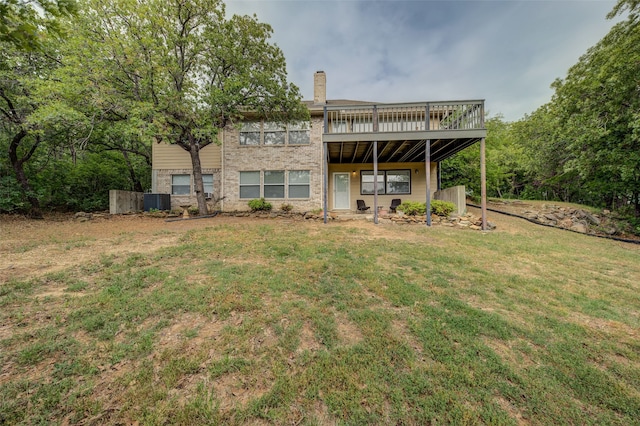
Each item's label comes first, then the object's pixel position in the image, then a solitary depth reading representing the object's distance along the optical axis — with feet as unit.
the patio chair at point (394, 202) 39.41
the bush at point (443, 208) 29.48
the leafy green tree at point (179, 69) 25.99
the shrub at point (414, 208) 29.81
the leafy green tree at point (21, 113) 27.14
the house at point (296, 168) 38.83
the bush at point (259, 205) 37.22
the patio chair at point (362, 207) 38.60
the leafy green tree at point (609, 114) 30.45
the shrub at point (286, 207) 37.37
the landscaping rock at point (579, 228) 29.79
